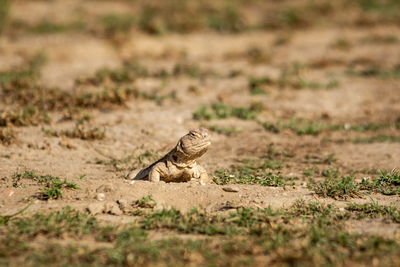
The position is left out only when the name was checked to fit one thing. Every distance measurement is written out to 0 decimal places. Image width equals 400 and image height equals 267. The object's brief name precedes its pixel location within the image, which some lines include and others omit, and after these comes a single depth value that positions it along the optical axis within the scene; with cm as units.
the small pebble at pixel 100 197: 1045
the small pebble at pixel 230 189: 1089
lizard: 1168
